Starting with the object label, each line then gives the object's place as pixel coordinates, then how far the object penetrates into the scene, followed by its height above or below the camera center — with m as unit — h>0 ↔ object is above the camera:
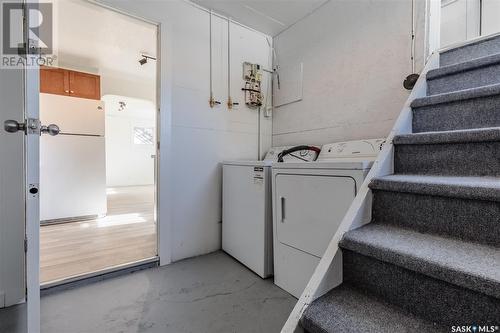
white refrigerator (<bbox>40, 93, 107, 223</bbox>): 3.16 +0.00
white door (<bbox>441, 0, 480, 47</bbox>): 2.08 +1.29
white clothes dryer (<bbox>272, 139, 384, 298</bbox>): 1.29 -0.27
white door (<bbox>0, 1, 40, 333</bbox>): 1.38 -0.29
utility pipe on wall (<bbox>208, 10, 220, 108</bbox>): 2.29 +0.80
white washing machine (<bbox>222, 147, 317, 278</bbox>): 1.81 -0.42
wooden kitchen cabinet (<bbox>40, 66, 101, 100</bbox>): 3.63 +1.26
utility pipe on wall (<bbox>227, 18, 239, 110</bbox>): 2.42 +0.97
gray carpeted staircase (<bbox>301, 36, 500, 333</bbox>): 0.66 -0.27
